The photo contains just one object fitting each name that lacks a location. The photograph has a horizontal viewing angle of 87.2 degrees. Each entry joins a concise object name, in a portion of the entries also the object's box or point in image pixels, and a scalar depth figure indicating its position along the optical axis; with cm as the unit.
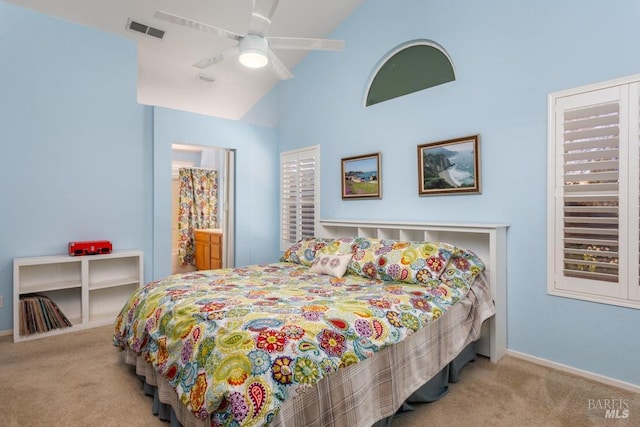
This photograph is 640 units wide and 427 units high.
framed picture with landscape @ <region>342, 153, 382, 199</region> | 352
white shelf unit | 301
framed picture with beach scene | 277
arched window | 306
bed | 128
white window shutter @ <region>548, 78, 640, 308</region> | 207
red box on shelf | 319
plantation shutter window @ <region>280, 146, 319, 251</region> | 428
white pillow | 276
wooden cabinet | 541
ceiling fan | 217
